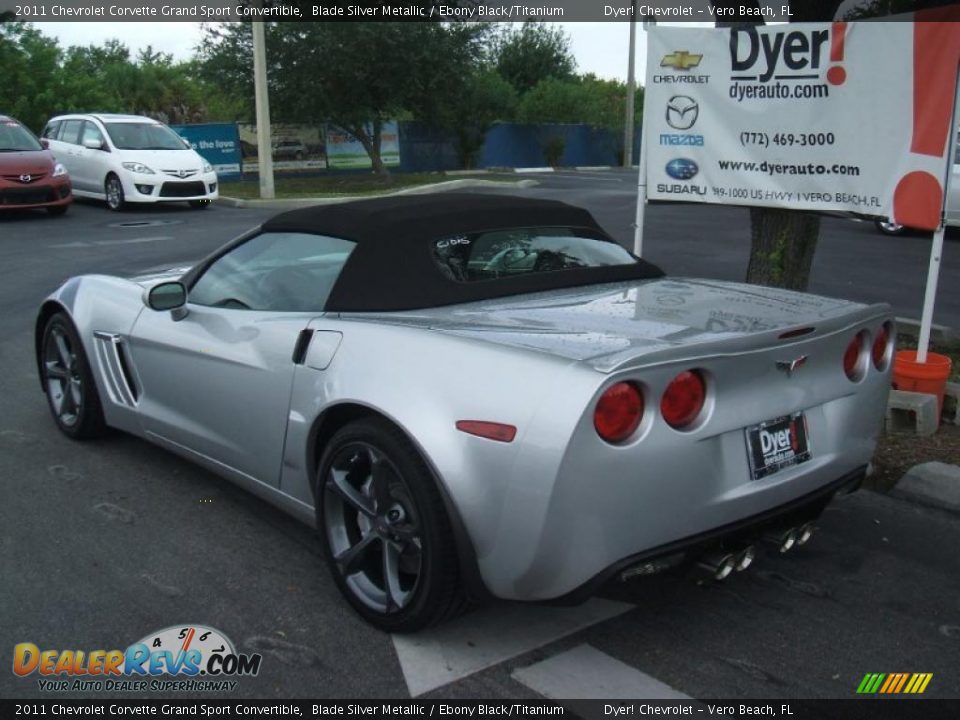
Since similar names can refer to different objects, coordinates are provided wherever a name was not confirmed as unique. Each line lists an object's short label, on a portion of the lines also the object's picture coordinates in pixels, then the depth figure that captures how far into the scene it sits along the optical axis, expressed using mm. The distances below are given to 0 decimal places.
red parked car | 14805
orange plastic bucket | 5094
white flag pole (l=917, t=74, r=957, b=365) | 5113
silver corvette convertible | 2711
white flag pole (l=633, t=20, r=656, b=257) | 6543
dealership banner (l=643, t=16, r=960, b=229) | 5227
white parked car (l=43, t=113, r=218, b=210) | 16656
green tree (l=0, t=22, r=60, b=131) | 27047
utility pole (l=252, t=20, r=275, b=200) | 19156
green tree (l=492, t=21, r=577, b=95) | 47125
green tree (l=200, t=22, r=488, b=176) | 23000
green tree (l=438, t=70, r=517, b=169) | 34156
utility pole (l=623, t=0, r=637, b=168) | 39531
